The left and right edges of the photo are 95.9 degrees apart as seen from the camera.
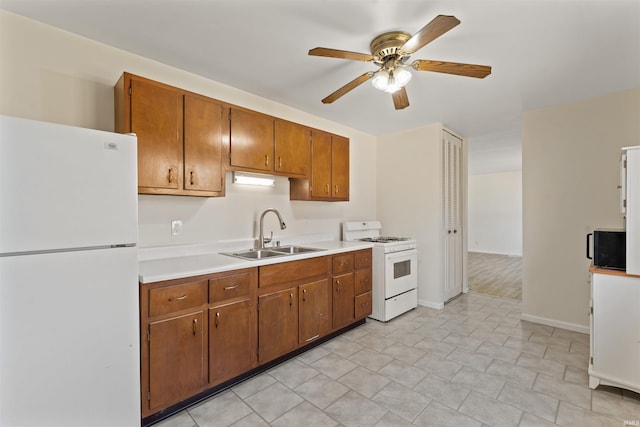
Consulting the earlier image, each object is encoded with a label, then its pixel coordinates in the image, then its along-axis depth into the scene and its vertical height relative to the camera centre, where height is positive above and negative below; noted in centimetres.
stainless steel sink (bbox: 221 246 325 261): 272 -39
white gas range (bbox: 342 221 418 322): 338 -76
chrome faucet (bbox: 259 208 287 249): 290 -13
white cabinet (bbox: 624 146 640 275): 195 +2
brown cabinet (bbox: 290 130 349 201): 323 +48
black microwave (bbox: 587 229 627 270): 213 -29
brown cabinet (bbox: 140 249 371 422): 175 -82
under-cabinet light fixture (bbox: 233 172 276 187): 276 +33
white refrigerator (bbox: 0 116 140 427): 129 -32
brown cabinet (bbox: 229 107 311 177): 253 +65
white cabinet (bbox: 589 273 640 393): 197 -85
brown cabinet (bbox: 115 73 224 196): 196 +58
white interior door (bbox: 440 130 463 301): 401 -2
